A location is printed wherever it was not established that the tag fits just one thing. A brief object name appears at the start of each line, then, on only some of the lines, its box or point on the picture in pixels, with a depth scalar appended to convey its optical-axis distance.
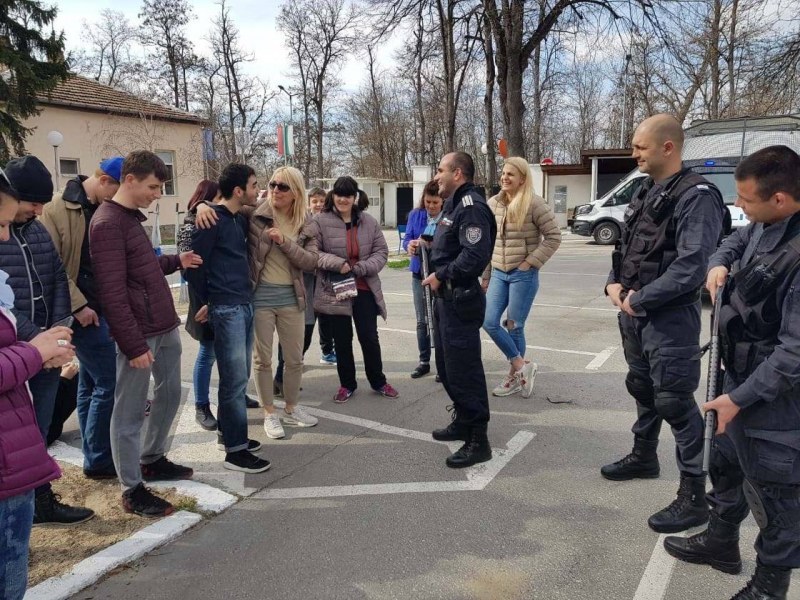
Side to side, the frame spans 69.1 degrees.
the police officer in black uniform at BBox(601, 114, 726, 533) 2.98
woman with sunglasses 4.17
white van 18.82
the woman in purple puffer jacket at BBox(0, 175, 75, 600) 1.88
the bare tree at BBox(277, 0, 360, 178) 35.28
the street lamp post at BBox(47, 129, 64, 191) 17.61
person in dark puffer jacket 2.75
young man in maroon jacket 2.98
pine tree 16.84
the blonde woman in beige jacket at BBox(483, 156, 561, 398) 5.12
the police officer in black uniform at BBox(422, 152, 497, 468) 3.75
